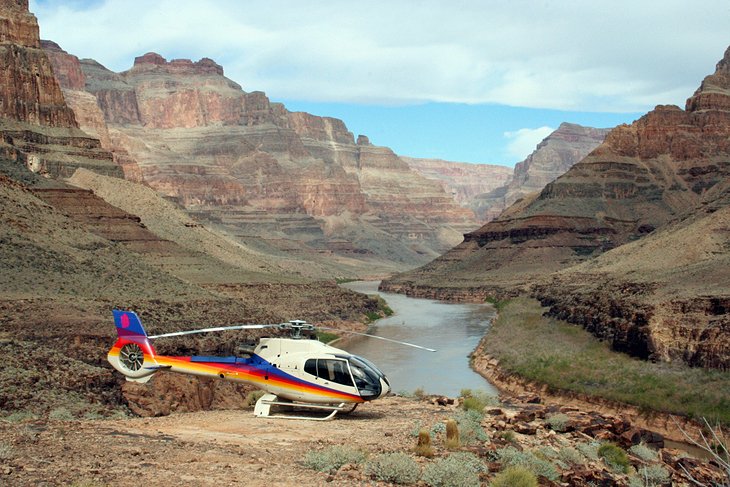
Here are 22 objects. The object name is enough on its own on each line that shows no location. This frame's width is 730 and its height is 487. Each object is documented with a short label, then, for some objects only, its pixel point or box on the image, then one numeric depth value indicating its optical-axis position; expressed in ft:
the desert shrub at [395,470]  62.90
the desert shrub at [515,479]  62.28
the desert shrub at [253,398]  97.91
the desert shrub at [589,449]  78.12
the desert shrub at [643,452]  81.82
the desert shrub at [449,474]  62.59
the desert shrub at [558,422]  85.35
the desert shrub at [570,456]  75.00
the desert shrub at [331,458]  64.80
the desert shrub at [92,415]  87.64
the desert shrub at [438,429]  77.52
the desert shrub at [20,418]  74.50
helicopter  85.66
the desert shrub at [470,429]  75.96
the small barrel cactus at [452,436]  72.74
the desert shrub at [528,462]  68.23
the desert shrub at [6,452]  59.62
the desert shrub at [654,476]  72.49
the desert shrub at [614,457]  76.18
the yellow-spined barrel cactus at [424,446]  69.97
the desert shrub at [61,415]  83.87
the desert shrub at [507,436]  77.30
